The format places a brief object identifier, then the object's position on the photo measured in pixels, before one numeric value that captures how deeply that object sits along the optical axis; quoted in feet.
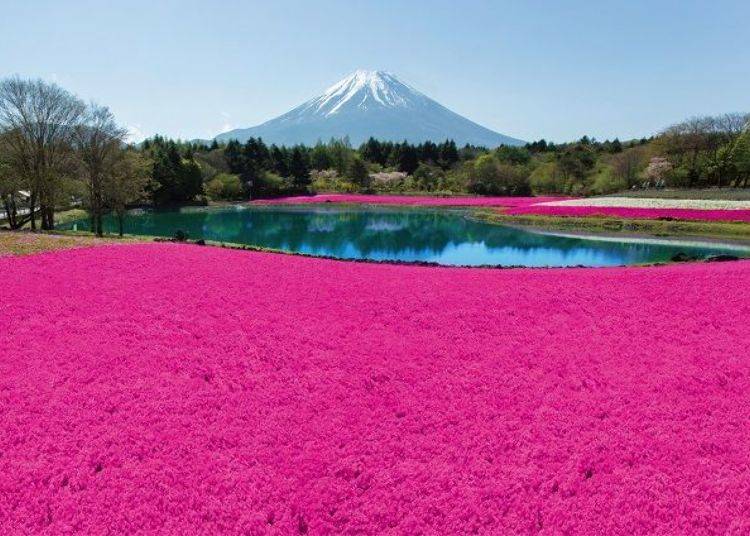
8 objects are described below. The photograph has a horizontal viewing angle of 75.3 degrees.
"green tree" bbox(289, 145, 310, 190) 305.53
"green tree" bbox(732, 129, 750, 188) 199.52
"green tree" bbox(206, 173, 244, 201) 261.03
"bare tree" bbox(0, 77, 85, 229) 93.81
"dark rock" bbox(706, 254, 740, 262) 71.01
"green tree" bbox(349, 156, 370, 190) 315.17
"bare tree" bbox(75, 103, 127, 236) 101.30
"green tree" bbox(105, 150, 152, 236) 104.53
